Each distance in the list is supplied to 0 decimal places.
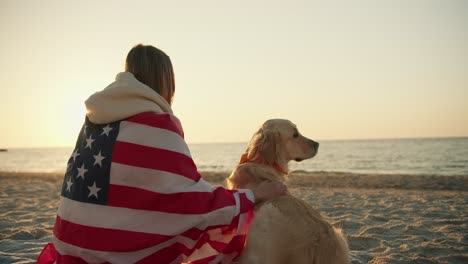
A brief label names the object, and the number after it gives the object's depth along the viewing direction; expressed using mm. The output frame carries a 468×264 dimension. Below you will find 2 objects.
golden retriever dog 2436
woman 2189
